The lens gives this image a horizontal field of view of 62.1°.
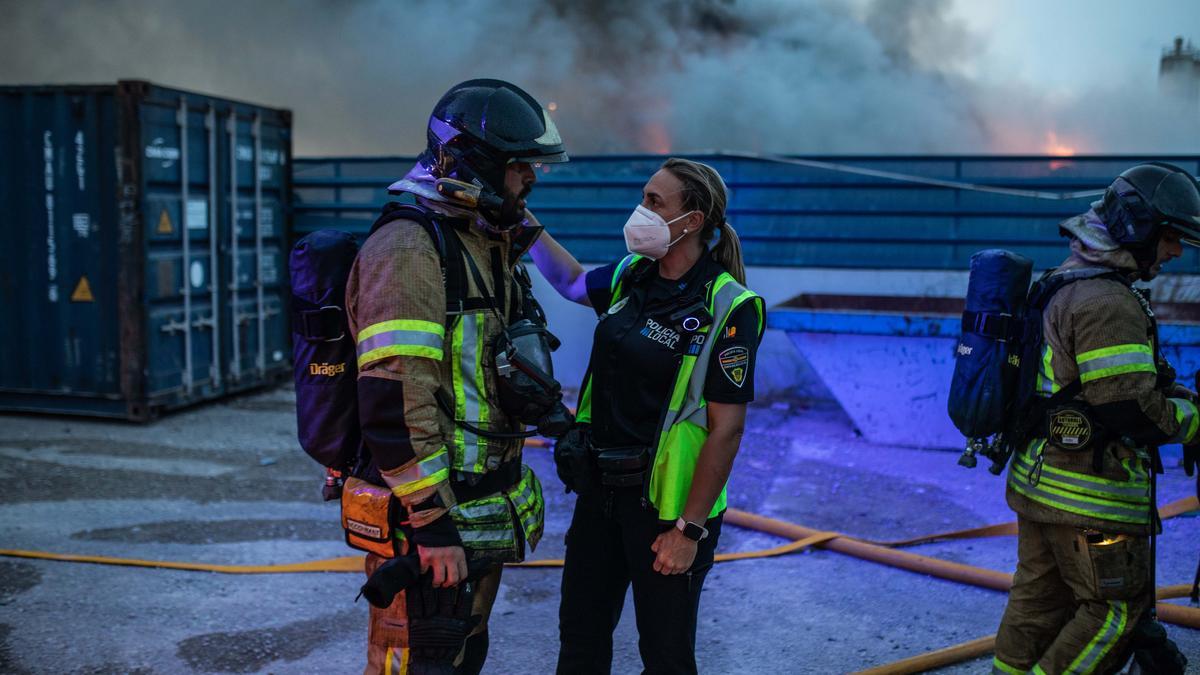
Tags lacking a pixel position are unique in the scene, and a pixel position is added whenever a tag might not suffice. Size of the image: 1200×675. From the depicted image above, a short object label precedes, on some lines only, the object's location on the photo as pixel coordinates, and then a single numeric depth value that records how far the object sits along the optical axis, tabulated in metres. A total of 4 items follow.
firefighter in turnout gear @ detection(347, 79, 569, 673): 2.30
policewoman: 2.64
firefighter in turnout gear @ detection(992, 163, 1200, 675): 2.79
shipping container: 7.16
